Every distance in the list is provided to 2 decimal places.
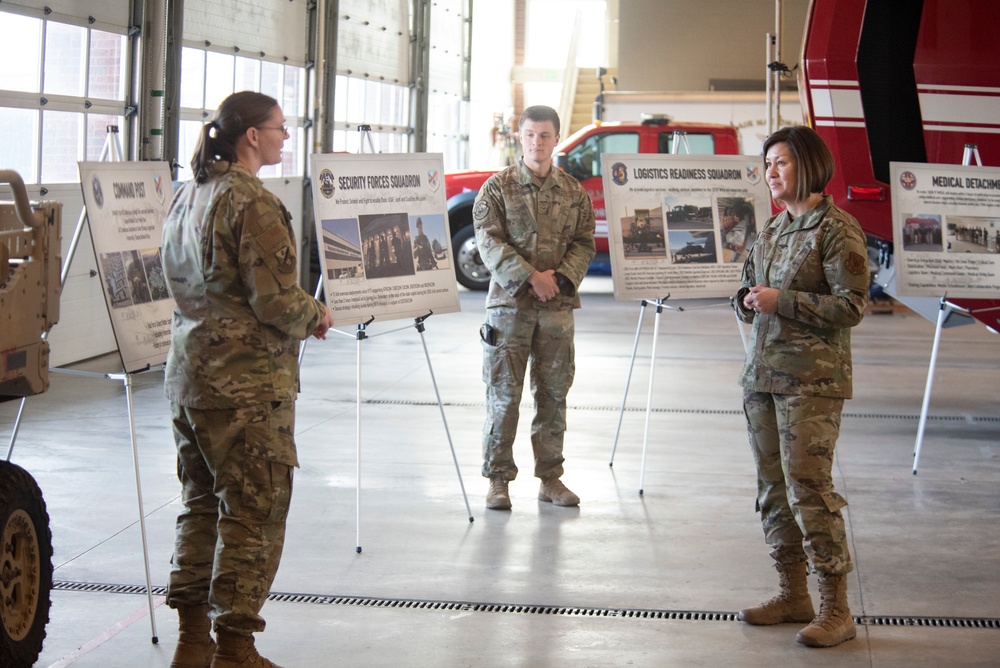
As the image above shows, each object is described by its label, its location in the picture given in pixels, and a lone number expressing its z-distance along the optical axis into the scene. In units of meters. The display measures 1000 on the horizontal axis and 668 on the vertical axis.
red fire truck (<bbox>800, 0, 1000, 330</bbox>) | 7.79
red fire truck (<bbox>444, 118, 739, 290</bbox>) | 14.64
